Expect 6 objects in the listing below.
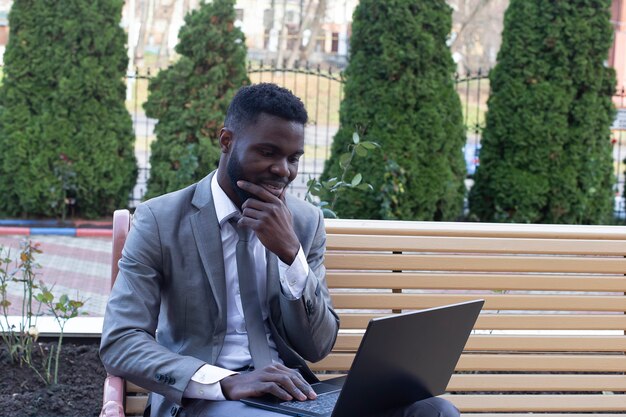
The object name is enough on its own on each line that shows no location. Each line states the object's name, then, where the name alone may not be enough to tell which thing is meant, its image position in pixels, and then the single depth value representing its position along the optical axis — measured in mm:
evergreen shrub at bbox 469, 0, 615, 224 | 11172
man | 2807
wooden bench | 3488
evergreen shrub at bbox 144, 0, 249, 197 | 11820
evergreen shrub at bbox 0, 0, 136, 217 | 12023
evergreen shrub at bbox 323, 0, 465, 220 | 11000
